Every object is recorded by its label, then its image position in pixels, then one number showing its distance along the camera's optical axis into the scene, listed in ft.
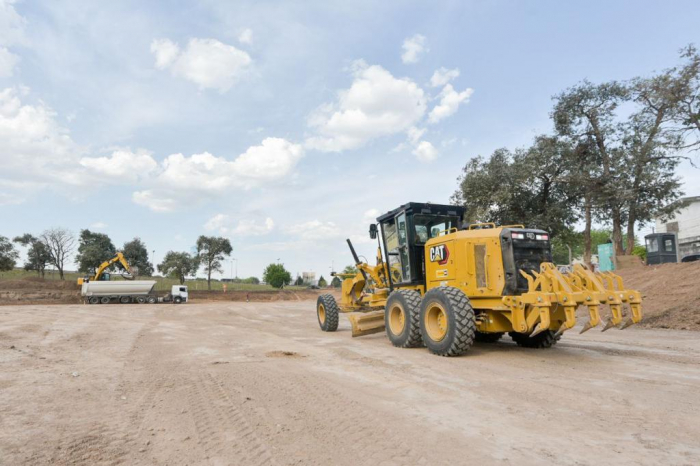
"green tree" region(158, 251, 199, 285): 208.03
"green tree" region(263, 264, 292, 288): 268.21
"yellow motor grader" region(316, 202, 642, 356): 21.38
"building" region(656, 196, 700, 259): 149.38
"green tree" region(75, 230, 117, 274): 184.44
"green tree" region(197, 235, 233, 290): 207.00
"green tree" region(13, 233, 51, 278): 185.98
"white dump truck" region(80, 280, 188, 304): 114.21
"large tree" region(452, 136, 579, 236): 75.87
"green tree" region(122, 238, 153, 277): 228.12
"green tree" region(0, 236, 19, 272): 163.60
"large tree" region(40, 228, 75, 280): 188.03
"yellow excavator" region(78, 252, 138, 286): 118.73
